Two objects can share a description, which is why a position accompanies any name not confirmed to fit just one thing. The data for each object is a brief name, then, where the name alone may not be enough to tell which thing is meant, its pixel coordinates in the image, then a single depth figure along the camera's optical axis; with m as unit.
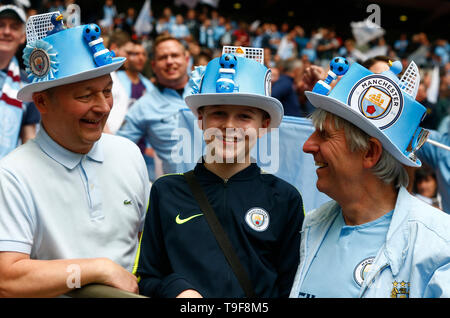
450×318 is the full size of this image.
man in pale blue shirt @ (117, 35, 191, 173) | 4.71
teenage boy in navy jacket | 2.04
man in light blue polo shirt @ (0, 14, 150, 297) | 2.19
